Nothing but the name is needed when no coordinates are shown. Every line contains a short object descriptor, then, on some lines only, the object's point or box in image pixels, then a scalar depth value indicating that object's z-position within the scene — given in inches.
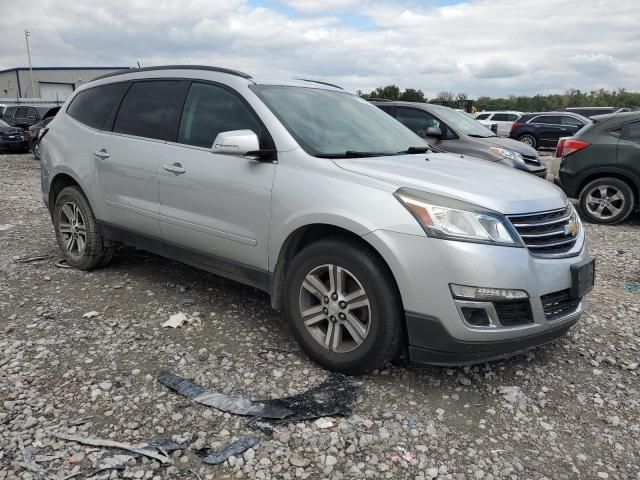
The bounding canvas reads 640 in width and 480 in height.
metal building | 2321.6
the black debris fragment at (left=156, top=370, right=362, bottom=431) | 113.5
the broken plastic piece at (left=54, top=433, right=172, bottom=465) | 100.0
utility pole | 2264.6
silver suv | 112.7
